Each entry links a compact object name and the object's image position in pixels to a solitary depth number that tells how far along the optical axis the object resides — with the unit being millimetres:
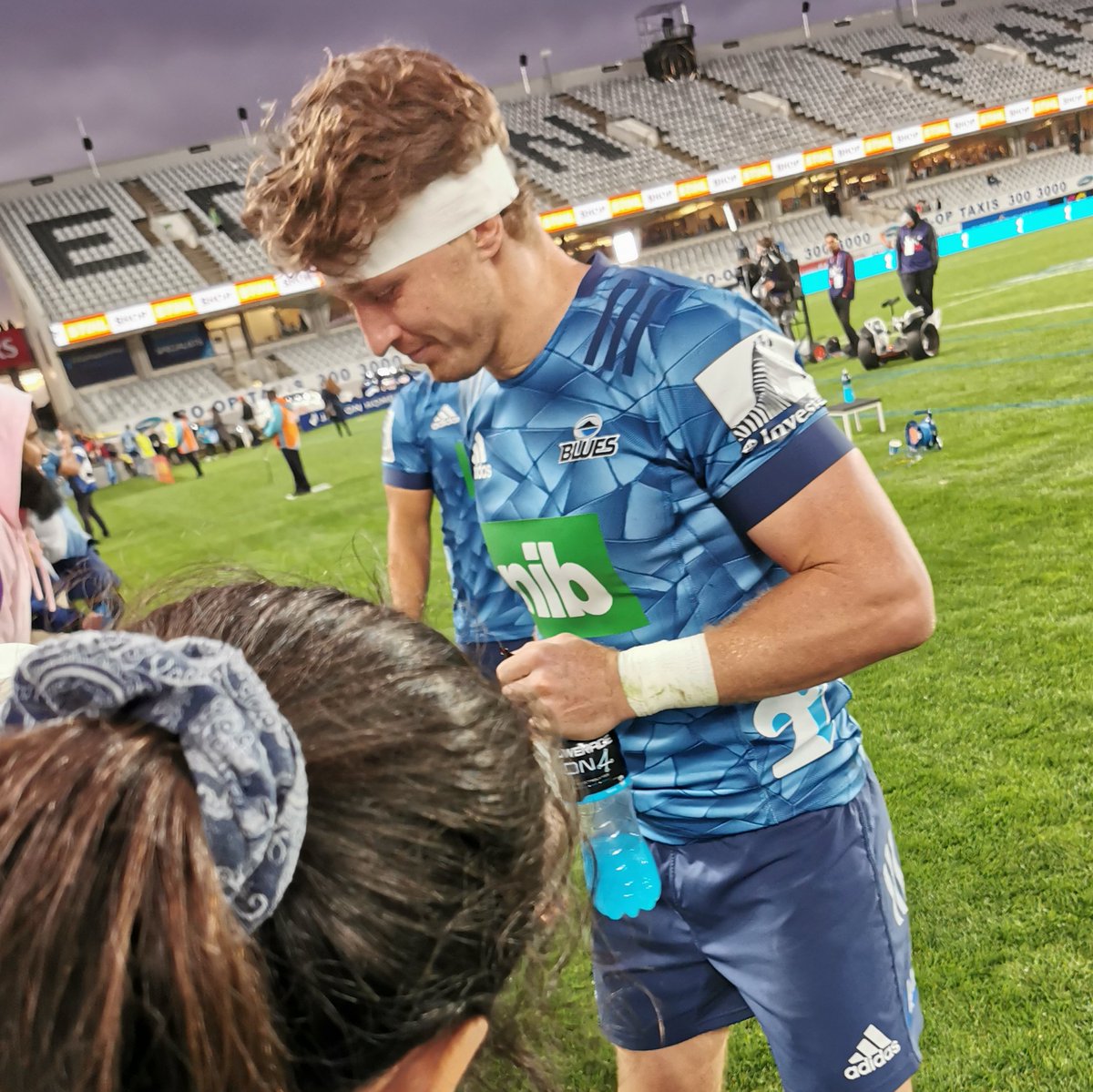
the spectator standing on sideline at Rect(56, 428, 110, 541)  15172
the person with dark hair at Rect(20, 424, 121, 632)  3297
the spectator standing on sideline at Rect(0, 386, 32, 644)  2209
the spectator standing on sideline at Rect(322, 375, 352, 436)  22500
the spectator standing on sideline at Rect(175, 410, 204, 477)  21594
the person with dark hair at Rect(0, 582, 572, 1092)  655
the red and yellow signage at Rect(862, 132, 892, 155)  40594
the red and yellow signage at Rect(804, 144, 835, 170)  40281
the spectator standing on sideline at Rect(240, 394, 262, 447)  27250
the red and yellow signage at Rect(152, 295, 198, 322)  34562
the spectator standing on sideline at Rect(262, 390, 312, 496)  14516
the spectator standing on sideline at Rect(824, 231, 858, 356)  14445
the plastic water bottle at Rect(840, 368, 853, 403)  9445
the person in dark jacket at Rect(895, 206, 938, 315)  13352
